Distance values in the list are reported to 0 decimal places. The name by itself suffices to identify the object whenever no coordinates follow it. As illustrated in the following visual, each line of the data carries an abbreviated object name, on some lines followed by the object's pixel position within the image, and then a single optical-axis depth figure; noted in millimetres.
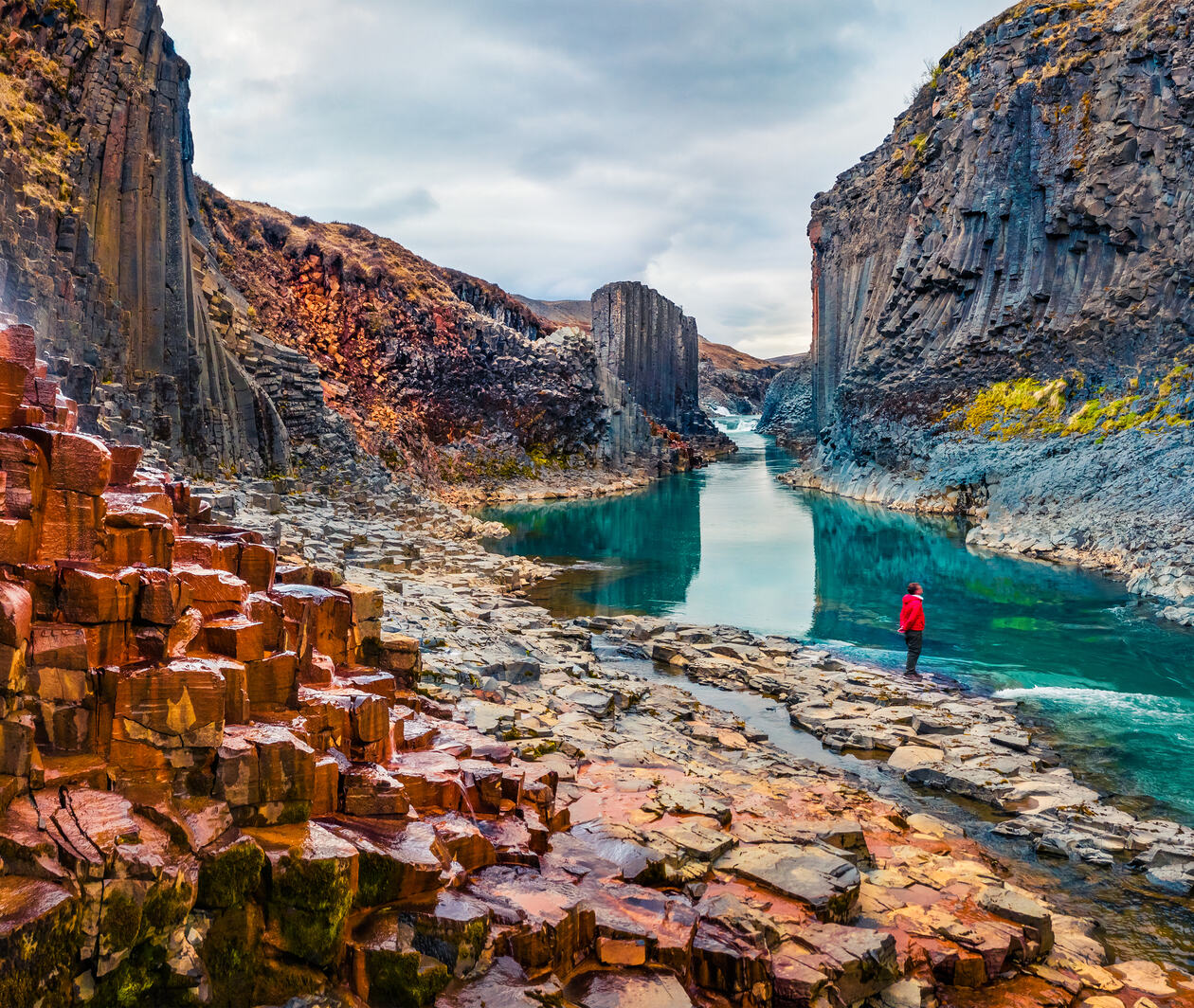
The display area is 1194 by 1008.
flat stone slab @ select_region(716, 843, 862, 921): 9109
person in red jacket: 22031
